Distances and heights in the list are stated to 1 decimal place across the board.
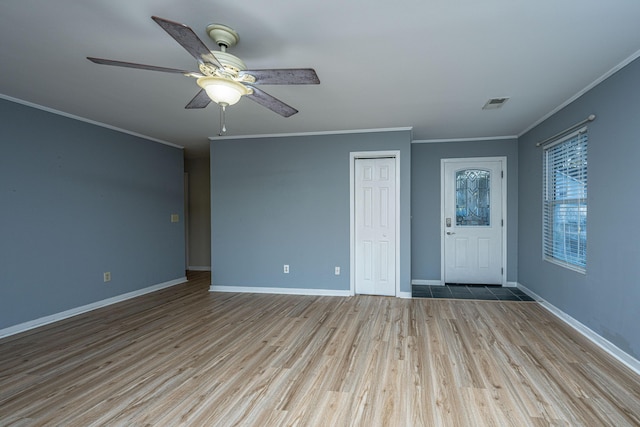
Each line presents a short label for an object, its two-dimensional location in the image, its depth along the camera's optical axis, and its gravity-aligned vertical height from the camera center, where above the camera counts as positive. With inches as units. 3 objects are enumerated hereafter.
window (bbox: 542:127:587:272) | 124.3 +3.9
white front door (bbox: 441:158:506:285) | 198.4 -6.1
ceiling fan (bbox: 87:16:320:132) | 72.9 +34.7
